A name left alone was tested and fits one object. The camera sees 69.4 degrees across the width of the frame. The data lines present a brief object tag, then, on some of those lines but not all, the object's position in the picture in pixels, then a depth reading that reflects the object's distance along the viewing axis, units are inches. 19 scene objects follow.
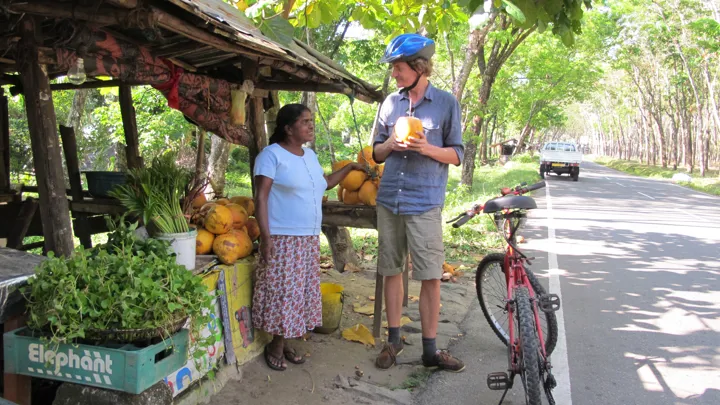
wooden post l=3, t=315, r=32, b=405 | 93.2
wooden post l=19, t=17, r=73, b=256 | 120.4
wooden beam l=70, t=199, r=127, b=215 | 183.0
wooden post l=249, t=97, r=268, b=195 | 185.6
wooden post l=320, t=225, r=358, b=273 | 252.7
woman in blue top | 140.8
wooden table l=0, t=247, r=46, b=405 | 89.6
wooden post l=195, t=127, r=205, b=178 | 214.4
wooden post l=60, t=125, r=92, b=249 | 196.5
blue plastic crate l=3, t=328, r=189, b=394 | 82.7
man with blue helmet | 143.0
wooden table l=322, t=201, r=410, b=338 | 172.7
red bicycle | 116.1
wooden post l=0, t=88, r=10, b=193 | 213.2
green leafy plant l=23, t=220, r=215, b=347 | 83.4
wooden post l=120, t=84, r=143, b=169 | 222.1
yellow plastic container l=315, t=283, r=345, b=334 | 173.6
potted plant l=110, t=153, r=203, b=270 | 128.3
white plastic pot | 126.4
